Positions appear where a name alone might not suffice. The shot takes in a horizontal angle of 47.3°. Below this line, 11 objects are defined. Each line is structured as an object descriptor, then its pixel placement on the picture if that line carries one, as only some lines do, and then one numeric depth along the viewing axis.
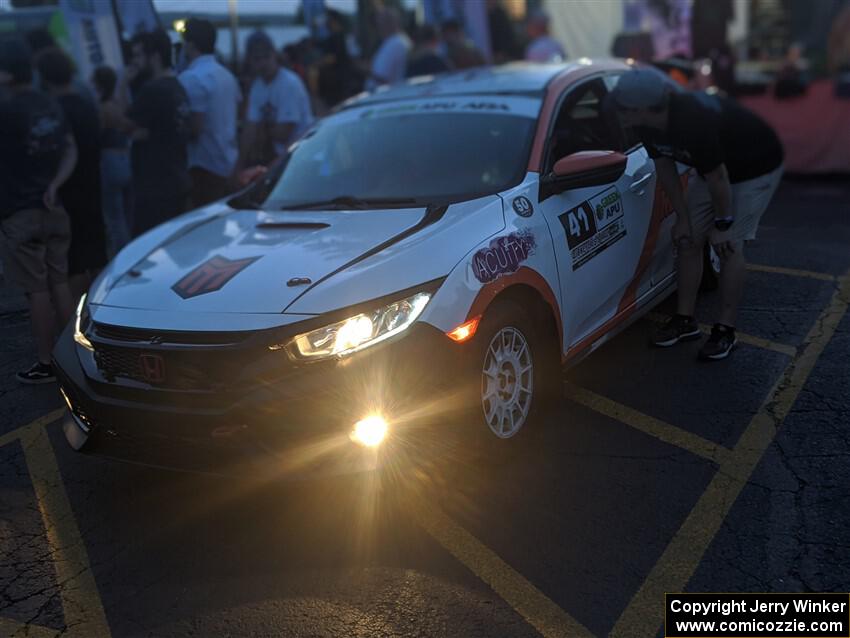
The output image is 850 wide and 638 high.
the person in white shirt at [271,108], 8.05
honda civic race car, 3.47
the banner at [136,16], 8.38
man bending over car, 4.89
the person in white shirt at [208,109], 7.20
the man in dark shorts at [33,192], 5.43
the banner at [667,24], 12.45
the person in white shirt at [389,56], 10.34
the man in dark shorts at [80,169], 5.85
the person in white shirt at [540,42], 11.96
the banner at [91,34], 8.77
